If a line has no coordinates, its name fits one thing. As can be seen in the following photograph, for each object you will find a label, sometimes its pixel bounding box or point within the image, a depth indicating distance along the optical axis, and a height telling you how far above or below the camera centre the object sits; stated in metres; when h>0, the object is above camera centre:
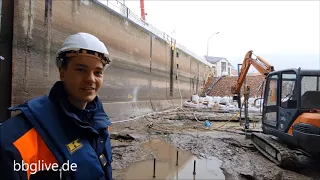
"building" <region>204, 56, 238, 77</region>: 50.58 +6.41
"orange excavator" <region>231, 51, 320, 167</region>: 4.18 -0.43
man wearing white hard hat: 0.94 -0.18
